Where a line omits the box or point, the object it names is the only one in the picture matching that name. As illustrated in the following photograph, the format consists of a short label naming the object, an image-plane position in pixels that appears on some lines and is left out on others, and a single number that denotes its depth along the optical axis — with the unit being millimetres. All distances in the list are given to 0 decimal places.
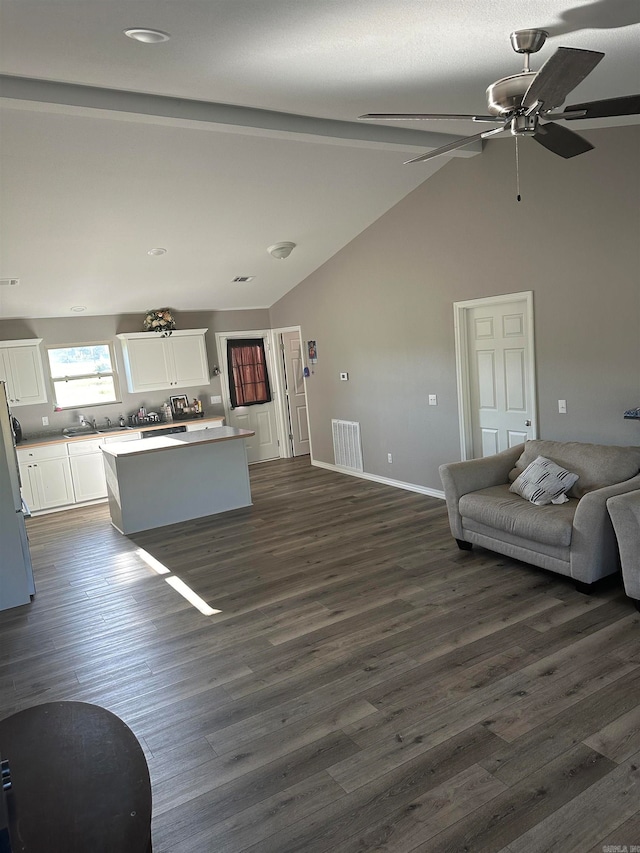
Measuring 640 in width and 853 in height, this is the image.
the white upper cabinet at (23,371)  7191
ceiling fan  2012
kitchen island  6129
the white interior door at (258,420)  8984
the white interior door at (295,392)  9297
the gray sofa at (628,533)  3426
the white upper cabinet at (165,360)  7965
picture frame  8453
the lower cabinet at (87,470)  7391
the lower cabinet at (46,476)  7066
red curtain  9031
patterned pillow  4191
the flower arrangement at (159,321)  8055
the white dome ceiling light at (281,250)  6724
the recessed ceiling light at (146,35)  2471
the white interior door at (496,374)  5285
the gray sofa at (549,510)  3707
